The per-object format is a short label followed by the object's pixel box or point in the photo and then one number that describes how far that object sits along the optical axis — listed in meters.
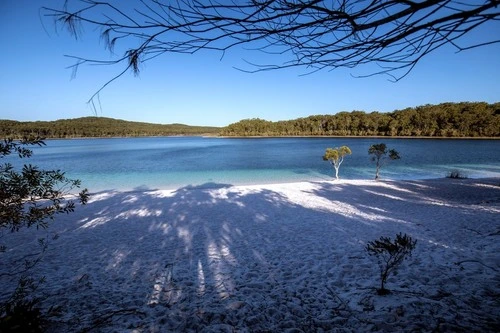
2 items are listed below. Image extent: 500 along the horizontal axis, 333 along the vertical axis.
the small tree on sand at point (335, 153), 20.41
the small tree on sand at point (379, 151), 18.88
